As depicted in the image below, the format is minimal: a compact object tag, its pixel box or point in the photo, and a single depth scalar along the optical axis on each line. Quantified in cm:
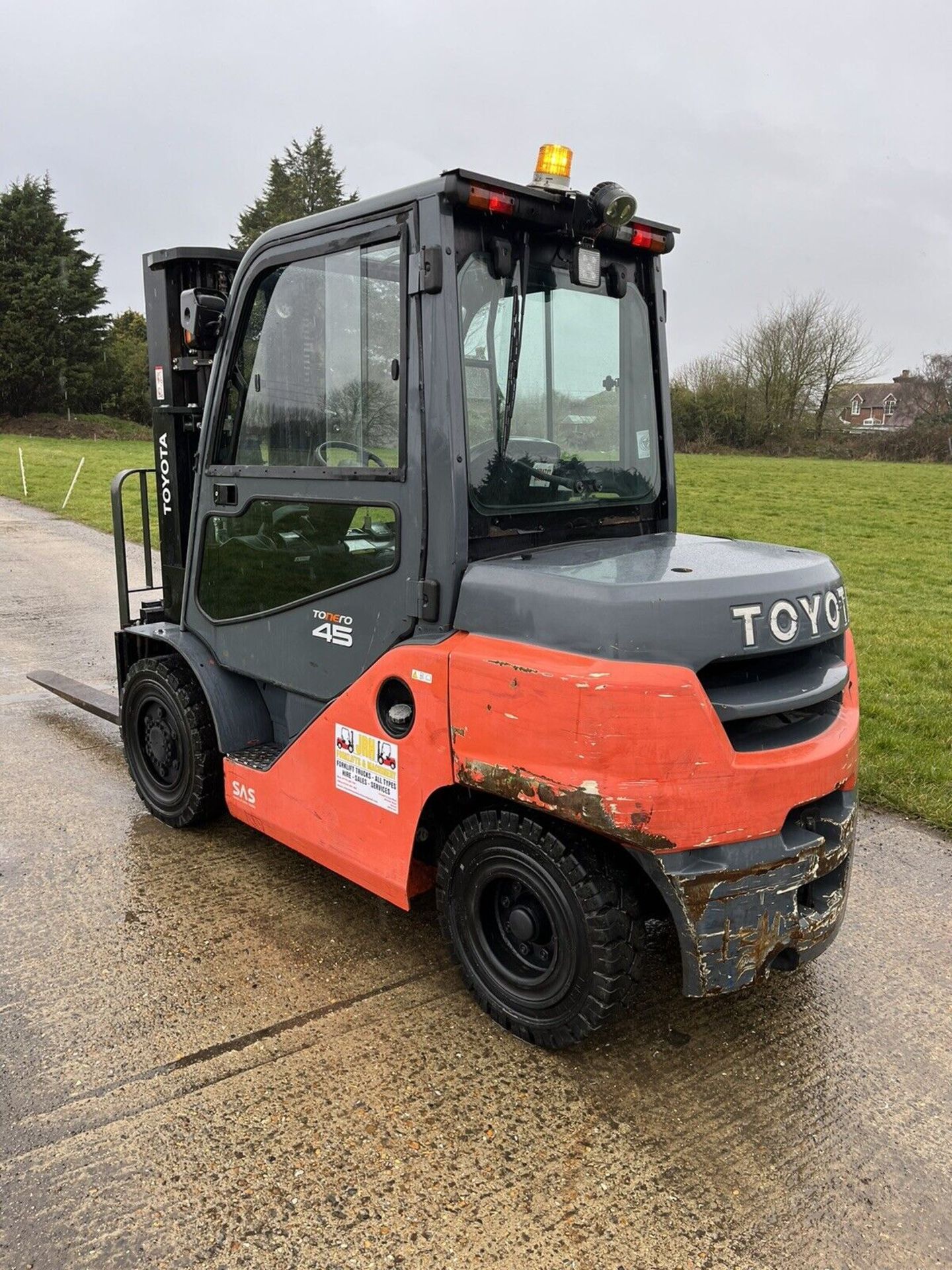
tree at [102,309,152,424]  4212
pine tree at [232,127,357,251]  4800
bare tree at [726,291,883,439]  4097
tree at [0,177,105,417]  3984
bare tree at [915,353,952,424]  4069
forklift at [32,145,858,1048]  249
